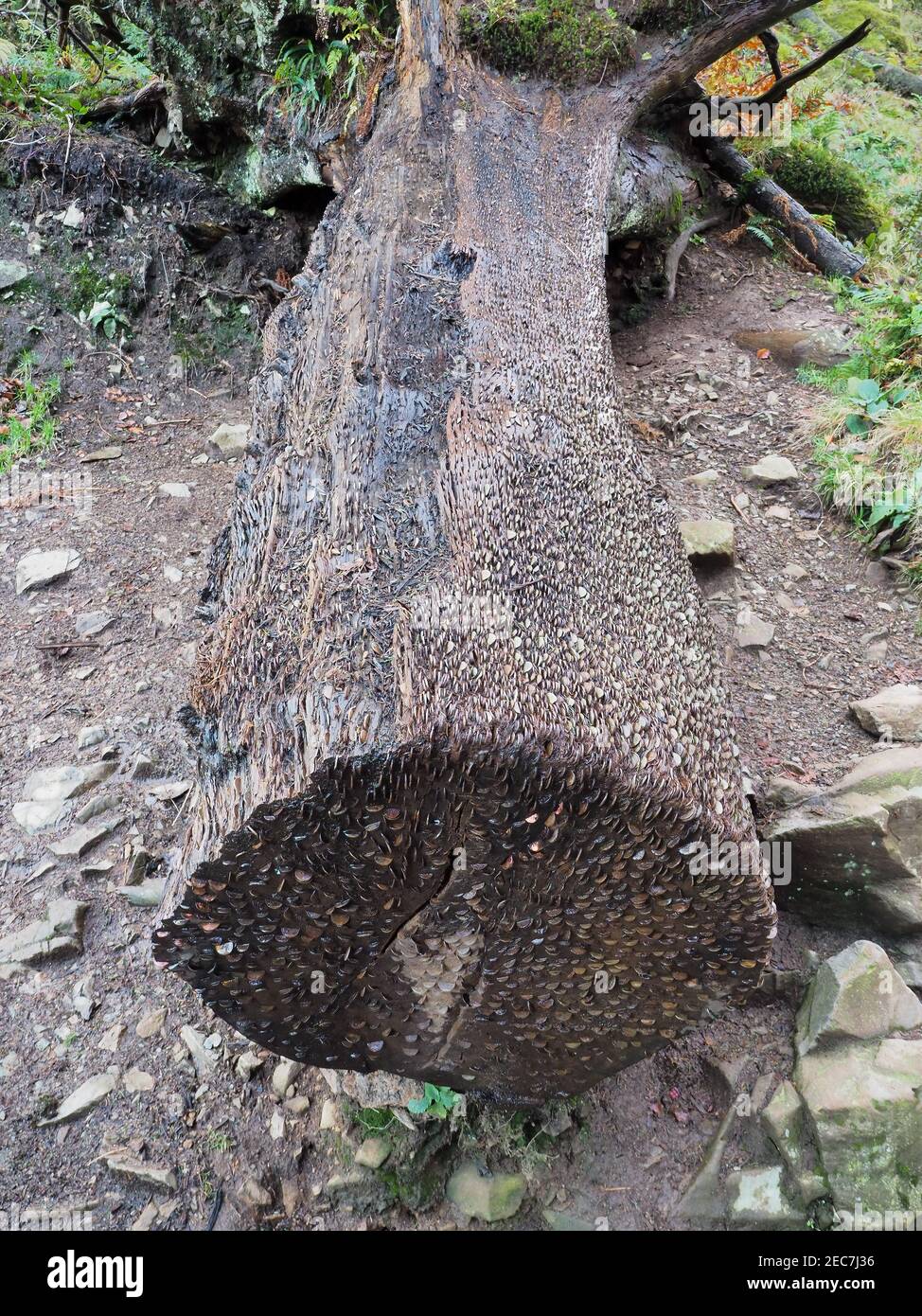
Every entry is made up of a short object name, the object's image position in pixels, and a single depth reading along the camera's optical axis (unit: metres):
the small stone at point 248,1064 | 2.27
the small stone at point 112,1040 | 2.32
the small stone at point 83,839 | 2.74
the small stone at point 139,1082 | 2.24
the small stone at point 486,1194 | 2.09
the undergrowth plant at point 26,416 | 4.43
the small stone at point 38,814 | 2.83
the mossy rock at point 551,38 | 3.18
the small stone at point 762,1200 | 1.93
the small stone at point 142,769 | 2.94
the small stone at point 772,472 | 3.75
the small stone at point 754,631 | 3.12
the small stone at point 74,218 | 4.79
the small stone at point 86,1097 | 2.17
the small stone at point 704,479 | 3.77
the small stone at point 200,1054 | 2.28
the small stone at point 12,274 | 4.75
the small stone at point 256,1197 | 2.06
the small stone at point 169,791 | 2.88
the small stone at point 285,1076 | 2.26
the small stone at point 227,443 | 4.46
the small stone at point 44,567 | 3.74
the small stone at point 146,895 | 2.59
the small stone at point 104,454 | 4.48
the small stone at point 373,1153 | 2.13
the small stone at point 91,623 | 3.53
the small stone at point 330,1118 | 2.20
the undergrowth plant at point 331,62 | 3.59
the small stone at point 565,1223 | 2.06
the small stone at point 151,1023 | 2.35
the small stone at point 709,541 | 3.30
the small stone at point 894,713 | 2.71
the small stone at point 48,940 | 2.48
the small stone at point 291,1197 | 2.09
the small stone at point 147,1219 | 2.00
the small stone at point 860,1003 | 2.05
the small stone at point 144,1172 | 2.06
